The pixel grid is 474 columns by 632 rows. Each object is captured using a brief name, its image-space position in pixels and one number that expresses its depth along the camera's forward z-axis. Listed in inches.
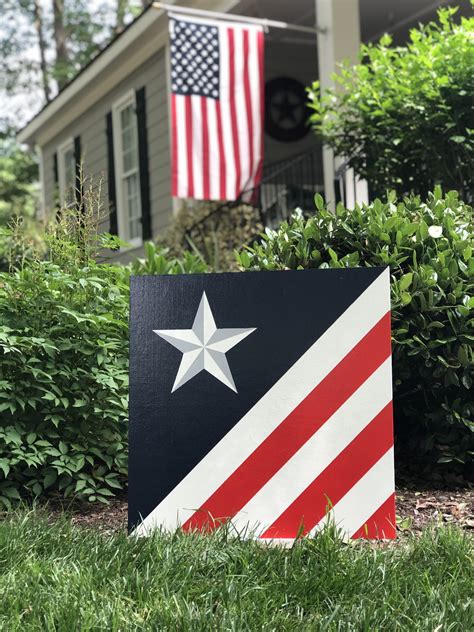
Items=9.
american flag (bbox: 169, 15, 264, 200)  337.7
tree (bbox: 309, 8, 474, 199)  250.1
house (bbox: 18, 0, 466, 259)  452.1
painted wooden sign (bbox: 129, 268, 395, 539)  113.3
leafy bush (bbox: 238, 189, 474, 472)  144.6
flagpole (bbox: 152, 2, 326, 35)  350.7
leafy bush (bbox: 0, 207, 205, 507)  146.5
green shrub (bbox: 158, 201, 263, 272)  390.9
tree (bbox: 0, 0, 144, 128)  1117.1
